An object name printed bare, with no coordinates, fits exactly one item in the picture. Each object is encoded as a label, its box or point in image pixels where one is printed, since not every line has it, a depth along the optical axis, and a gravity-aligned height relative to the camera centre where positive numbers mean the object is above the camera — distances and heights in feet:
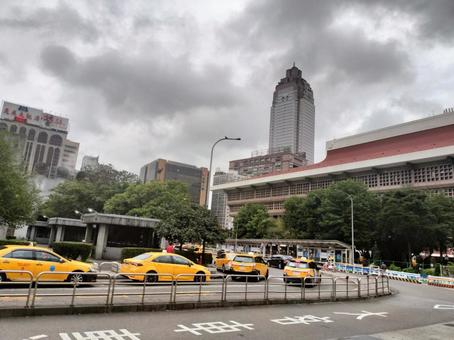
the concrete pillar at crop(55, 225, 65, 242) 132.05 +2.38
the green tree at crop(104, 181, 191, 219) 174.60 +22.67
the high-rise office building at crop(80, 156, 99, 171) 476.13 +104.35
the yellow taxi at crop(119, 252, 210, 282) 52.08 -2.62
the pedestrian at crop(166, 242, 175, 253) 77.87 -0.26
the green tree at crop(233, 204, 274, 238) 234.17 +20.12
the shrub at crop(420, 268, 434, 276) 118.40 -1.69
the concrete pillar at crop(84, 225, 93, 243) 104.46 +2.15
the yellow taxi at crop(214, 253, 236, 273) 87.42 -2.54
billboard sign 401.90 +135.05
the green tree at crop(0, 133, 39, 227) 86.94 +10.80
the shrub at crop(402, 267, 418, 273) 123.85 -1.68
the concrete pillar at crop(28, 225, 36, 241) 174.60 +2.25
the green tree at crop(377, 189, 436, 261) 142.82 +17.01
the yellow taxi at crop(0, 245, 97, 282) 42.84 -2.87
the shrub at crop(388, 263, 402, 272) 132.98 -1.47
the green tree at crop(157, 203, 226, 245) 84.11 +4.89
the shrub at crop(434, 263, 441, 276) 115.96 -1.04
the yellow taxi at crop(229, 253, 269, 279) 70.74 -2.14
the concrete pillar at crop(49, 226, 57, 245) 142.72 +2.42
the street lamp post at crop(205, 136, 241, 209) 84.76 +22.99
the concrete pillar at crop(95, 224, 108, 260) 94.94 +0.48
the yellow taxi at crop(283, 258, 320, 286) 66.74 -2.04
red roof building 192.65 +55.07
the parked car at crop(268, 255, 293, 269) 124.94 -1.81
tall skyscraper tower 632.38 +239.23
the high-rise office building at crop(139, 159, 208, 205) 475.72 +95.00
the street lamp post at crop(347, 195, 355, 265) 152.66 +1.47
